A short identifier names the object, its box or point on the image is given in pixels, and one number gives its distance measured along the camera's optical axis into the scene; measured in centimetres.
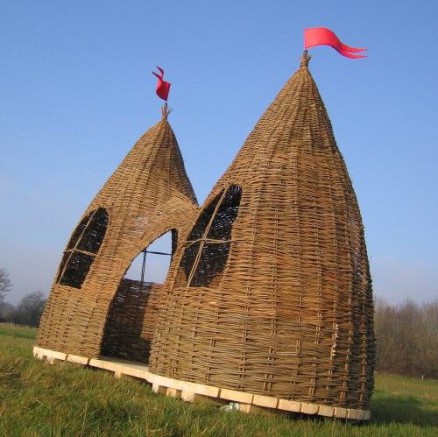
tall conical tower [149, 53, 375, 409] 680
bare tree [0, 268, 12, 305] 6919
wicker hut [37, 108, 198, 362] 1002
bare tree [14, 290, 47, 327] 5588
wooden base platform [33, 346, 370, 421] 659
